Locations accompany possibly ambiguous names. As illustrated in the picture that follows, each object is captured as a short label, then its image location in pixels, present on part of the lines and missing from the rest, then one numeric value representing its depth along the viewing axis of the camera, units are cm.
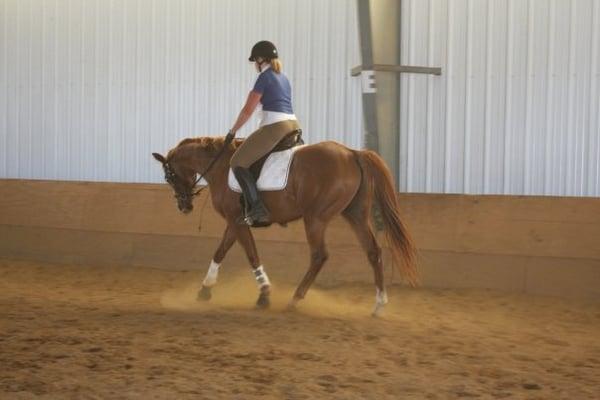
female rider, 1402
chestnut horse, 1373
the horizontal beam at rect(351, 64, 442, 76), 1779
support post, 1741
